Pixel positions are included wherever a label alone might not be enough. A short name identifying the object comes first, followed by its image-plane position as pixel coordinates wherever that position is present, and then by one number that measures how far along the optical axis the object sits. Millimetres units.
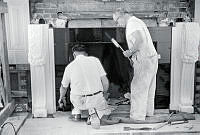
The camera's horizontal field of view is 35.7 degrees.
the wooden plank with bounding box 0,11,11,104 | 4056
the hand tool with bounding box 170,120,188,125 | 3907
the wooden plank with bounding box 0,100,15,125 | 3971
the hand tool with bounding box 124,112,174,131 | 3760
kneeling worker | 3854
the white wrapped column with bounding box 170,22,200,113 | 4152
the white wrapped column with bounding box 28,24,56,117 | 4055
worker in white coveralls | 3840
